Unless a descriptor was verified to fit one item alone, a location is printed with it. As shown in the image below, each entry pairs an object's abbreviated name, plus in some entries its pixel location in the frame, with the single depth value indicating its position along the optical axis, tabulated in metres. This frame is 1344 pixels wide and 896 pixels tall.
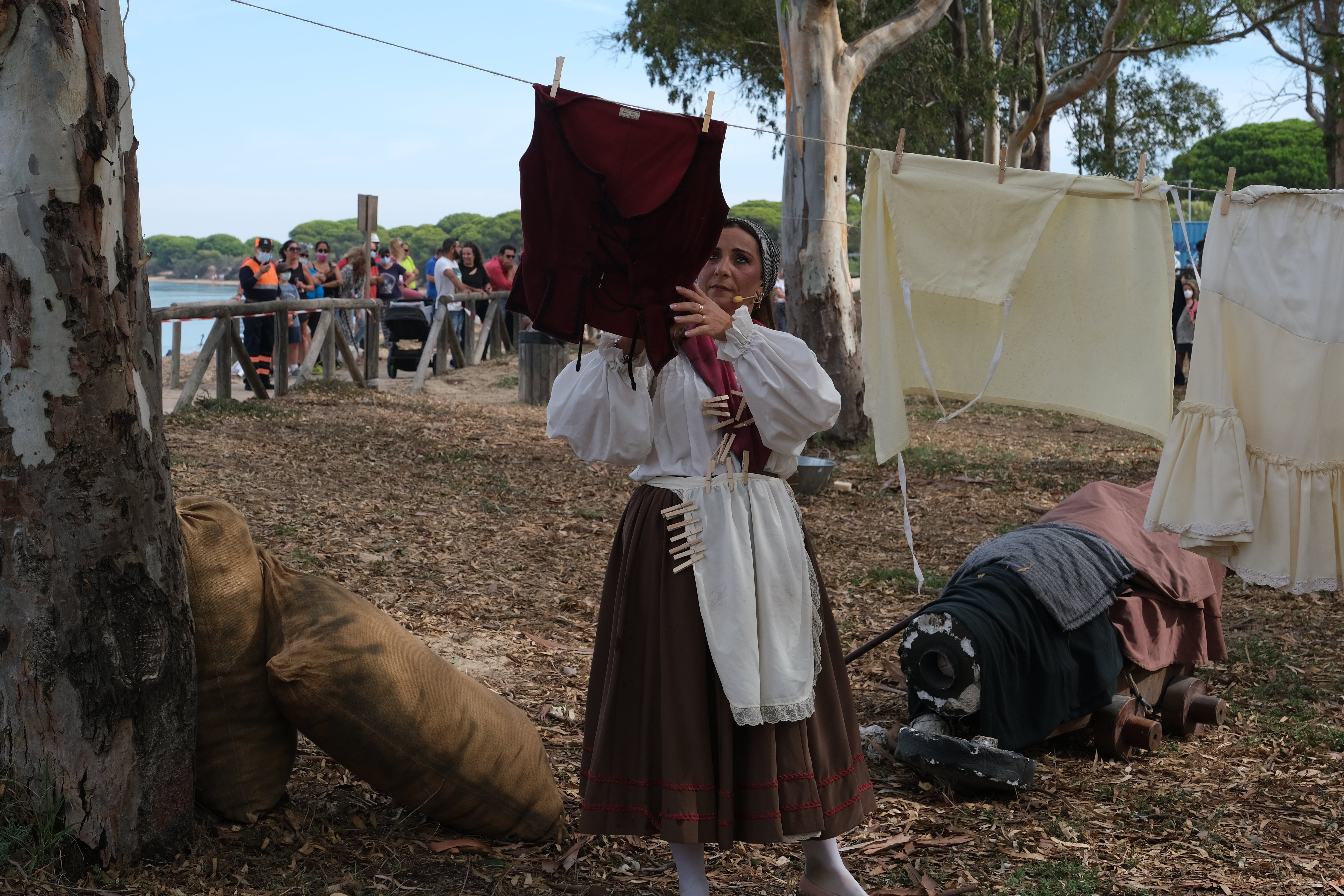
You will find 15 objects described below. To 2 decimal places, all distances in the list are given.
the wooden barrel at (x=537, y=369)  12.23
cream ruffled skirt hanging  3.53
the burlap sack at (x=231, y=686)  2.87
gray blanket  3.90
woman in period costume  2.63
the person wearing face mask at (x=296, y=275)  13.36
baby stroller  14.34
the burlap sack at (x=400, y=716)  2.80
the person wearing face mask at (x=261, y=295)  11.18
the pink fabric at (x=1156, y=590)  4.16
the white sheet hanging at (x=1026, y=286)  4.00
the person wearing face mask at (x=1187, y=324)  13.58
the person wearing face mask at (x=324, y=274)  14.30
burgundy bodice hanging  2.76
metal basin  8.16
